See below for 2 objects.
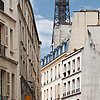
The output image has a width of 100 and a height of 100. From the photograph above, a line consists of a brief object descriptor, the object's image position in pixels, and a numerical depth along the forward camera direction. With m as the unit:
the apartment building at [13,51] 27.19
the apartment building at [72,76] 63.97
